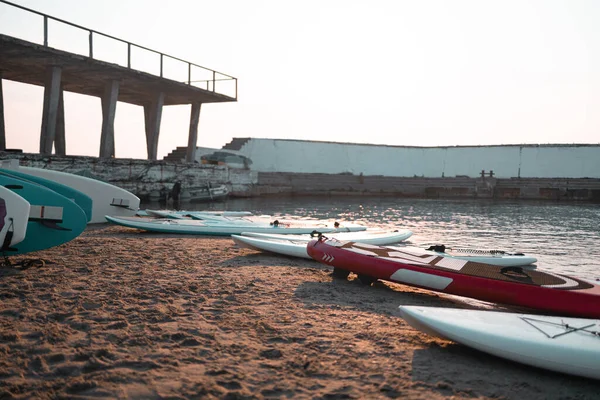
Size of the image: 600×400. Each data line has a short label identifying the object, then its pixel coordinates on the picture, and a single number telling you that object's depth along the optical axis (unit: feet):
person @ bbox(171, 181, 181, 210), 78.07
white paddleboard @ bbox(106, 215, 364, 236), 35.91
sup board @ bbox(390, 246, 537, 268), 23.37
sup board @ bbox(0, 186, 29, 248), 18.34
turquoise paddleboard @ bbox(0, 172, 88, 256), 21.09
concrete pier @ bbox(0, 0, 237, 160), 58.18
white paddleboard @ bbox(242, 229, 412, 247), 30.07
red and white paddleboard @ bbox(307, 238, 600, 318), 15.28
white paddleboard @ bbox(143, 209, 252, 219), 42.60
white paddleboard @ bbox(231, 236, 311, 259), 25.96
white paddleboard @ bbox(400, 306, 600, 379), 10.78
